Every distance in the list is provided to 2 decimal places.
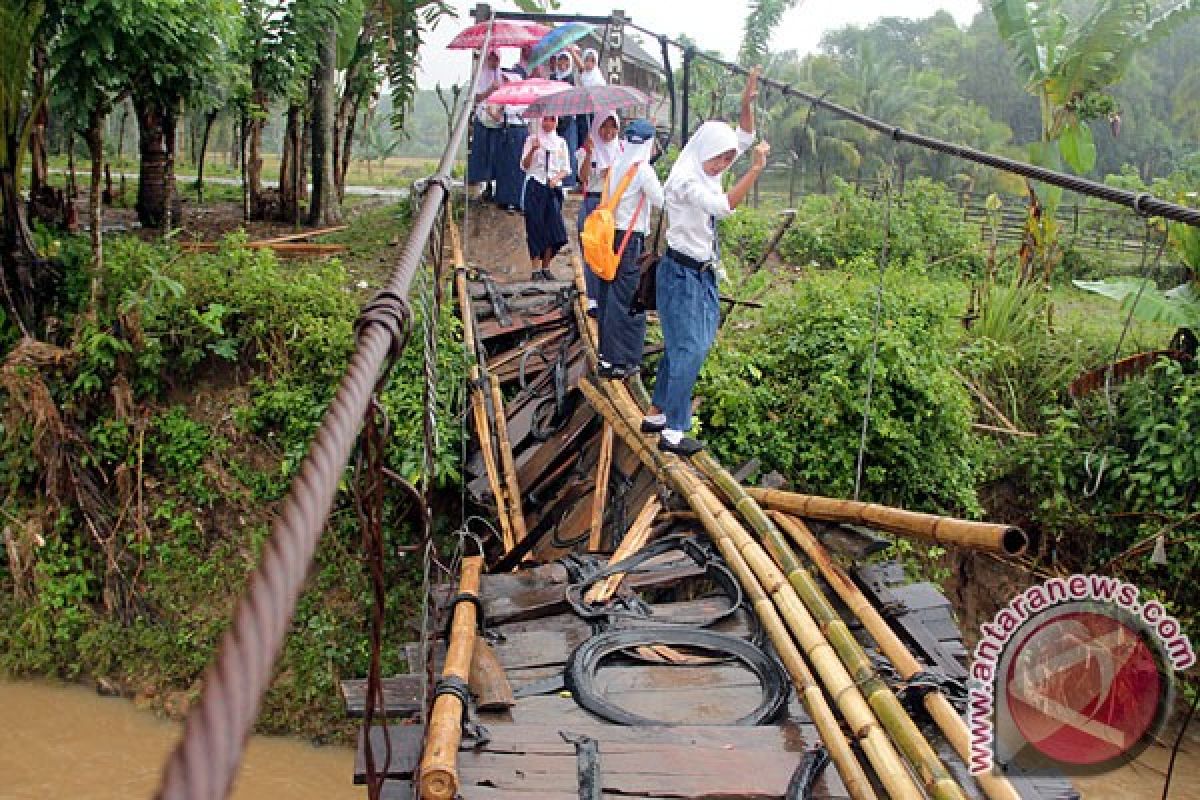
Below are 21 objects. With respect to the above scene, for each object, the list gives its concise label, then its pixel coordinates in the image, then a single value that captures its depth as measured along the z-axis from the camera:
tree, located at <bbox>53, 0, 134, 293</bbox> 6.77
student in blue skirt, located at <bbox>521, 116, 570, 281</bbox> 7.33
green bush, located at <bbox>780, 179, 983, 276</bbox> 10.80
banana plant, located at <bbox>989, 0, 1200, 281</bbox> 7.63
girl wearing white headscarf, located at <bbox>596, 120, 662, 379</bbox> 4.94
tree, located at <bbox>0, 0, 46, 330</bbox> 6.87
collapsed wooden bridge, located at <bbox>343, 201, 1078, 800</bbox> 2.38
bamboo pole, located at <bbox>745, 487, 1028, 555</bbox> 2.63
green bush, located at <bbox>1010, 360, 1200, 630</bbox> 6.62
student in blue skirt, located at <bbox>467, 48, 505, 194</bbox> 8.78
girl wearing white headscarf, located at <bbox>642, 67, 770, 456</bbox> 4.18
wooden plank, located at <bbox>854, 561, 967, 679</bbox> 3.04
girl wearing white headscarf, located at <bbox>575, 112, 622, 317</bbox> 5.86
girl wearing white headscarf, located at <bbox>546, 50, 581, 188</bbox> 8.28
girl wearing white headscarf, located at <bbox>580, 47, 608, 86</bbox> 8.16
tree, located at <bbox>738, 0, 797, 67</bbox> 14.47
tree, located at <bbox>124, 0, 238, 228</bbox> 7.12
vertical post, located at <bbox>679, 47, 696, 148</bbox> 5.94
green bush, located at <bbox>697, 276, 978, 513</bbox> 6.21
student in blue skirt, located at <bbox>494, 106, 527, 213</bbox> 8.76
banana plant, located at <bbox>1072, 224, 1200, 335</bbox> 6.75
